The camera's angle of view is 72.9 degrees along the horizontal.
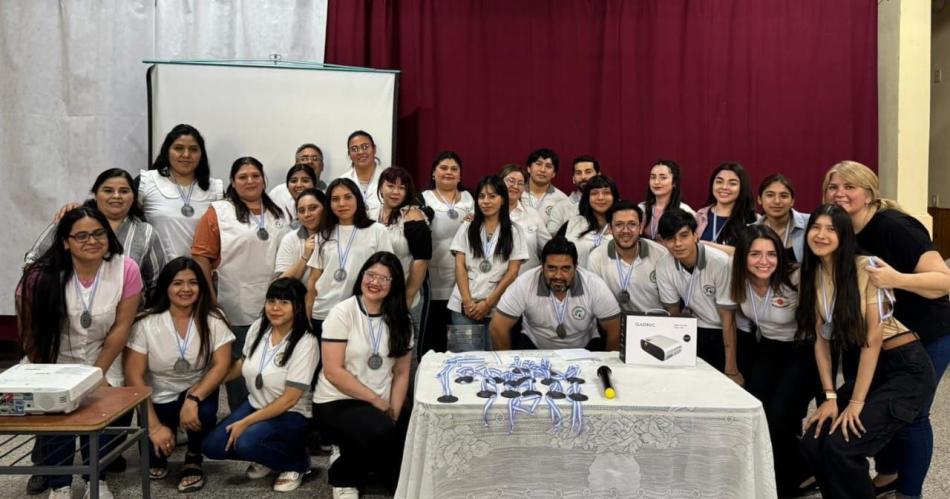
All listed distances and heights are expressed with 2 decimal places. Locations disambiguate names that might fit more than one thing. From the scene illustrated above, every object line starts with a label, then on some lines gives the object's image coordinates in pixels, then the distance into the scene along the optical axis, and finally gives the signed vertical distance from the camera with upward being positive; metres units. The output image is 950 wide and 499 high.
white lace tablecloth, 1.89 -0.63
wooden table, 1.83 -0.53
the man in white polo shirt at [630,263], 2.91 -0.11
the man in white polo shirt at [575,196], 3.67 +0.27
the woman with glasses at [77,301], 2.43 -0.24
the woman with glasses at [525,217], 3.30 +0.12
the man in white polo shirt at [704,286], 2.69 -0.20
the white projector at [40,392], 1.87 -0.44
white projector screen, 4.06 +0.84
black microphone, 1.94 -0.45
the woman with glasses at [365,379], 2.47 -0.55
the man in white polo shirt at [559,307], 2.79 -0.29
